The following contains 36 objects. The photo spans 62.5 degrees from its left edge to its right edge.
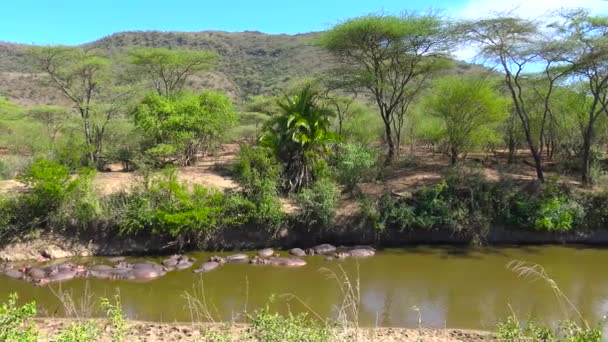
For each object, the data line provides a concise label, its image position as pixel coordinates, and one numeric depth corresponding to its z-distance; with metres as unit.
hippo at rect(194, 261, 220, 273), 13.75
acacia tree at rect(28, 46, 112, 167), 24.02
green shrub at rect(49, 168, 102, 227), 15.37
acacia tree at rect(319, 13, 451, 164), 19.64
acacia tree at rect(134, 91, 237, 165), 20.89
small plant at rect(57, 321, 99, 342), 4.99
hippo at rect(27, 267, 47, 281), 12.88
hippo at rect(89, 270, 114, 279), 13.11
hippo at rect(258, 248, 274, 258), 15.11
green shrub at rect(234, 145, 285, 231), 15.88
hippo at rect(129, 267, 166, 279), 13.25
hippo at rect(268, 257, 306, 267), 14.34
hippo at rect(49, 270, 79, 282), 12.83
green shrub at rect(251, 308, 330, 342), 5.89
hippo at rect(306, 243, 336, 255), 15.42
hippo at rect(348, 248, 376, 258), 15.11
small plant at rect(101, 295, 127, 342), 5.59
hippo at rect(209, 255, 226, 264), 14.56
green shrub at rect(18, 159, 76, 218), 15.05
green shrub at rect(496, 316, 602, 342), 5.14
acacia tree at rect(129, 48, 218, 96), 26.25
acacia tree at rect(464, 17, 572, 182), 17.86
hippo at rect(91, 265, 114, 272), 13.38
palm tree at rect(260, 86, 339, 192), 17.48
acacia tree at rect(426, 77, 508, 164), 20.88
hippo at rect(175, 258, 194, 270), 14.07
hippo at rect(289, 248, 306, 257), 15.29
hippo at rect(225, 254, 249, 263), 14.70
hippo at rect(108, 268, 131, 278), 13.20
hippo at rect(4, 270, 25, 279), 13.05
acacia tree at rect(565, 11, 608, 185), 17.42
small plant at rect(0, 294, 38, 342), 4.82
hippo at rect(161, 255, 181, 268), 14.19
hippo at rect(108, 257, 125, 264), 14.66
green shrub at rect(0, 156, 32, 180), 19.83
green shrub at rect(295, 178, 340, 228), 15.99
